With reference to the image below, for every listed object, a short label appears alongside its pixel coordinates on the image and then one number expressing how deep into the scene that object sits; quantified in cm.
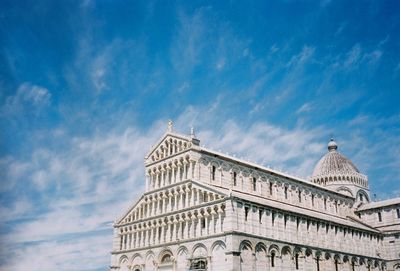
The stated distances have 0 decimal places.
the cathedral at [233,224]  5000
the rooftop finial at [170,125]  6300
